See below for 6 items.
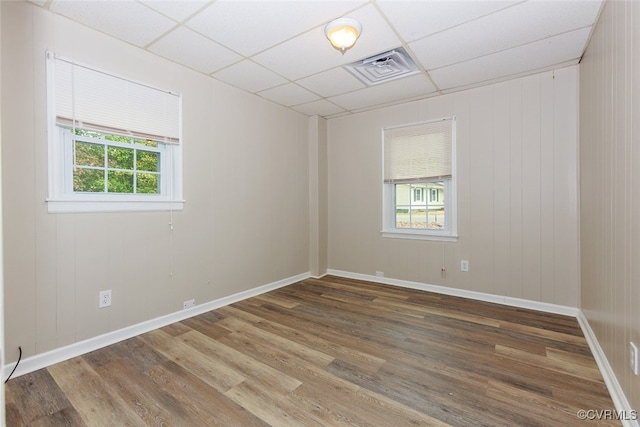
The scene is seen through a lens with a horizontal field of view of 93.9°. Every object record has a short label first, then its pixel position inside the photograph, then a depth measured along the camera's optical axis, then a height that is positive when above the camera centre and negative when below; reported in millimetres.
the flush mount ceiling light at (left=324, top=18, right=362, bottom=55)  2250 +1364
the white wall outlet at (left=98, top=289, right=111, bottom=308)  2447 -723
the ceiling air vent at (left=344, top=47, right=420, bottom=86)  2816 +1457
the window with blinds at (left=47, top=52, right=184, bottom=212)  2217 +587
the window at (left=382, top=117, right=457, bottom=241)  3758 +386
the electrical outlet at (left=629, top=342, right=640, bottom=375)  1461 -746
